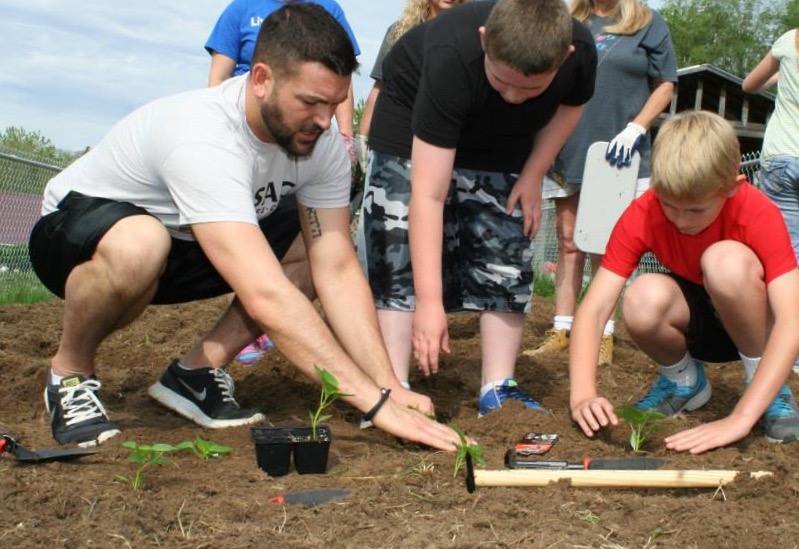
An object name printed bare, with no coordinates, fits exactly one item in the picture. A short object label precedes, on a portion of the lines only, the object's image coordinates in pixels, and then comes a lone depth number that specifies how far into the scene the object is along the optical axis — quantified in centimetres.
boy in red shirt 312
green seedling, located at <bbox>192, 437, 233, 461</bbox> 287
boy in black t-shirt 348
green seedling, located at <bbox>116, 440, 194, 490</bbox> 266
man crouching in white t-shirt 306
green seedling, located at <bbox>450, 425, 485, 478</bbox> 278
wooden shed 1923
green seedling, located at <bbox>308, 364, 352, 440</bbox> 294
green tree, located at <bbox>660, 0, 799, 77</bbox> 5303
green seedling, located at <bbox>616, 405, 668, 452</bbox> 307
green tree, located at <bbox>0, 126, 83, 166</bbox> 1658
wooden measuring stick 271
